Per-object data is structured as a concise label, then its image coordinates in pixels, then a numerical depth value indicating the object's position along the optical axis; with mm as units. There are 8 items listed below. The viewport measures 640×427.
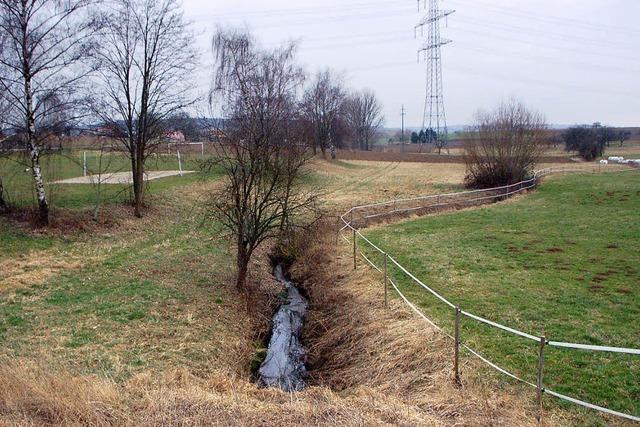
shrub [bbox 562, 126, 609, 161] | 71125
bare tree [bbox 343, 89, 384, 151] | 100750
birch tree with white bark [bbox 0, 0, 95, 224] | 18078
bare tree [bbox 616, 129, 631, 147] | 100438
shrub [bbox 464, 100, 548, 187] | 38531
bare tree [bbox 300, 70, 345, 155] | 65238
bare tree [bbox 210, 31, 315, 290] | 15469
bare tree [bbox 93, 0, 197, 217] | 23297
